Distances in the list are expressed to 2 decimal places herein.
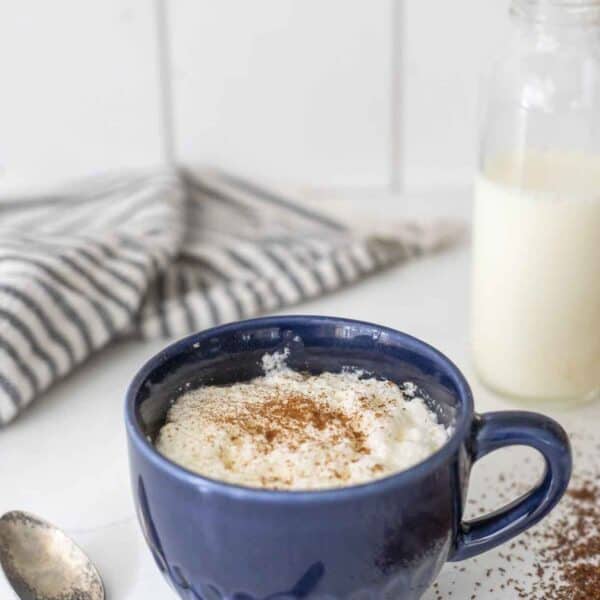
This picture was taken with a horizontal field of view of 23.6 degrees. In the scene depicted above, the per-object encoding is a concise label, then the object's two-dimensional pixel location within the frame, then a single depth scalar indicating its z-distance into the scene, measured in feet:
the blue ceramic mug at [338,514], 1.51
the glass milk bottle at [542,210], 2.06
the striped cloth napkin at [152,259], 2.17
